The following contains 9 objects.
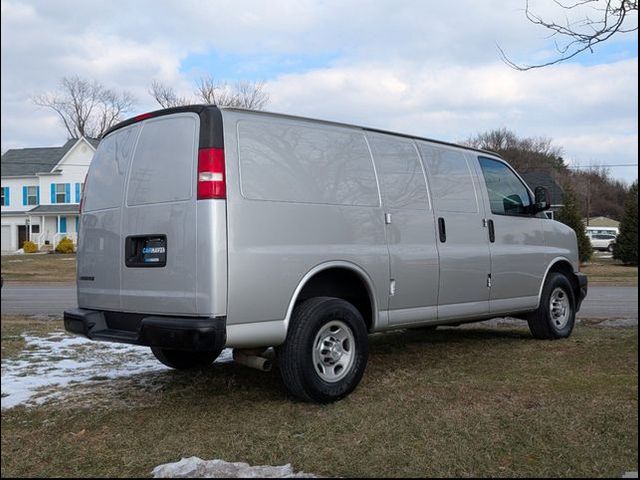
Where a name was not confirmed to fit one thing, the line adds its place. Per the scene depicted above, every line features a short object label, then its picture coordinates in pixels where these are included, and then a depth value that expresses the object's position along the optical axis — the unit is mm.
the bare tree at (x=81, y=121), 48131
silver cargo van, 4578
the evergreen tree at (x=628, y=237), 27766
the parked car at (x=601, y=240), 46781
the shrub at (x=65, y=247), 41031
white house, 44094
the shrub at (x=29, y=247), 41062
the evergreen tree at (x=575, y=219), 28422
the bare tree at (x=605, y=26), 6273
